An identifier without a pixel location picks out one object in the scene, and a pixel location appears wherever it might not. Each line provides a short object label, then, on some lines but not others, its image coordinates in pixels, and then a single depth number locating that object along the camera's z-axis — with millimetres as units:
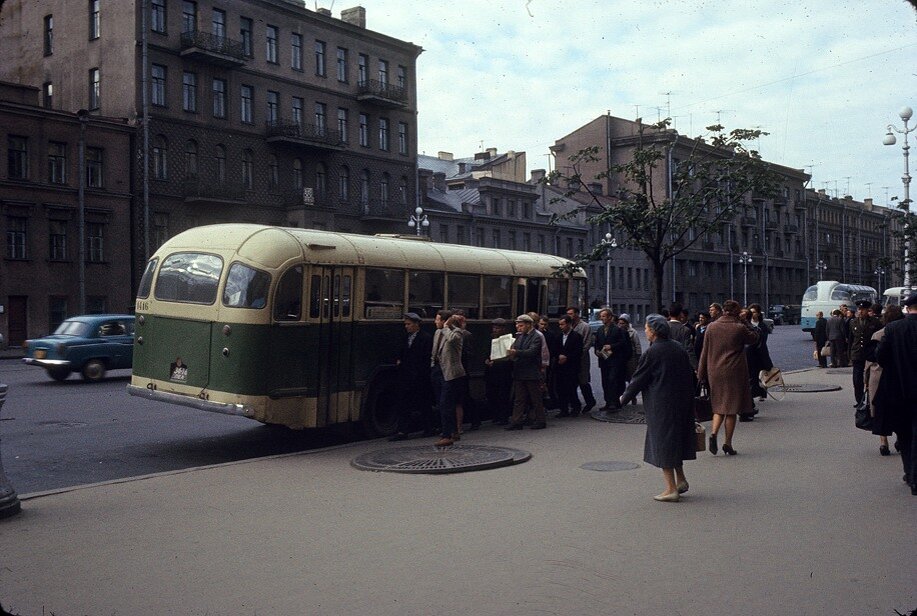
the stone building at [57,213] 39250
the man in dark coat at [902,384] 8867
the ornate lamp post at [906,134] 32062
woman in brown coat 11562
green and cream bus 11922
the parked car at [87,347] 22297
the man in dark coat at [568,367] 16250
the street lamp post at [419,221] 45631
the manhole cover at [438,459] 10625
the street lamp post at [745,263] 89181
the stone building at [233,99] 44438
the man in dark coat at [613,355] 16250
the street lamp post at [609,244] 16061
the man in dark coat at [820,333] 30098
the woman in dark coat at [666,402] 8734
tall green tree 16250
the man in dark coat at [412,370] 13531
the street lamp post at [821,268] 101512
